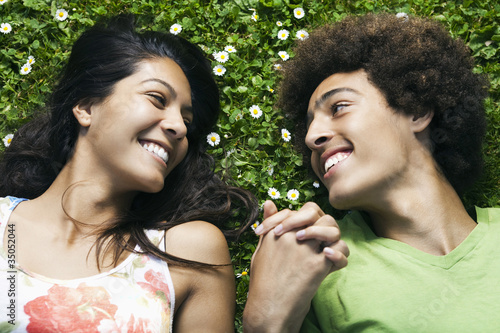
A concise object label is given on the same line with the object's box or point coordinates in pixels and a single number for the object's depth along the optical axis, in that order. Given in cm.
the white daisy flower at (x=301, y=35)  423
